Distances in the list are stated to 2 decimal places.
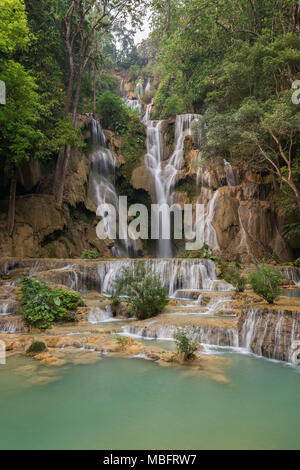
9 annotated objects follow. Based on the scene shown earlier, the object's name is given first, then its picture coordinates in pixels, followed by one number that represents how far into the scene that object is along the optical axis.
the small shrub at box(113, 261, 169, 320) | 8.98
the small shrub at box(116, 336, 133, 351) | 6.24
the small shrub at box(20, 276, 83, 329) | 8.22
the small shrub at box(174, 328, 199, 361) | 5.46
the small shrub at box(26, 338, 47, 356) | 5.91
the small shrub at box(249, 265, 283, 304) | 7.01
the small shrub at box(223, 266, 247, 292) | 10.41
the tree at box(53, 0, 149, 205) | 19.17
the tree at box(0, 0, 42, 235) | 12.74
